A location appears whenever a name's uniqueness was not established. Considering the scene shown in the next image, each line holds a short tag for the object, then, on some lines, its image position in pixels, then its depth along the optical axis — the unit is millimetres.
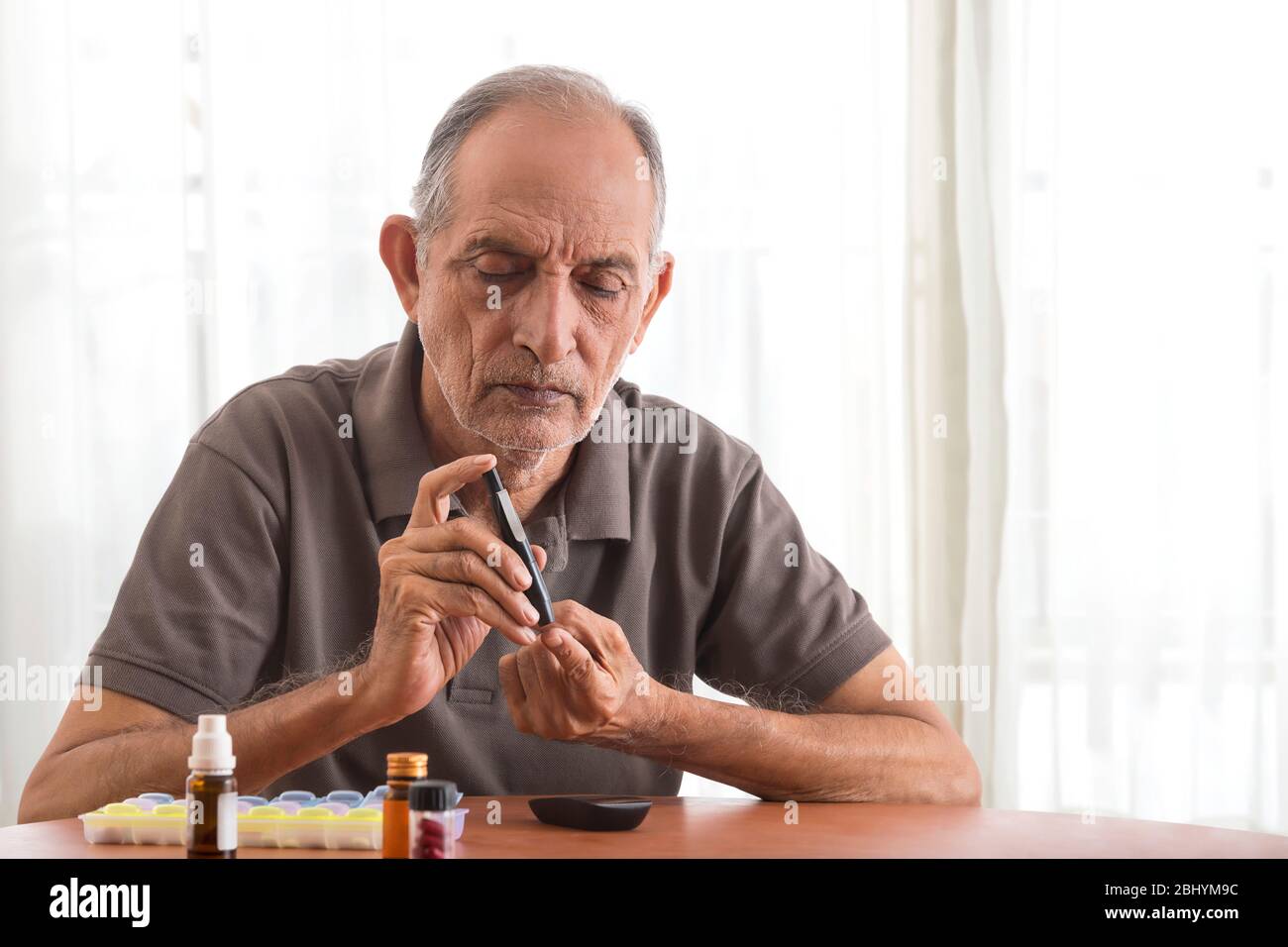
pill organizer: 1055
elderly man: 1353
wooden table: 1070
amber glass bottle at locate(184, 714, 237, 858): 967
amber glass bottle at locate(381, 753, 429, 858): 1005
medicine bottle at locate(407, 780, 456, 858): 976
